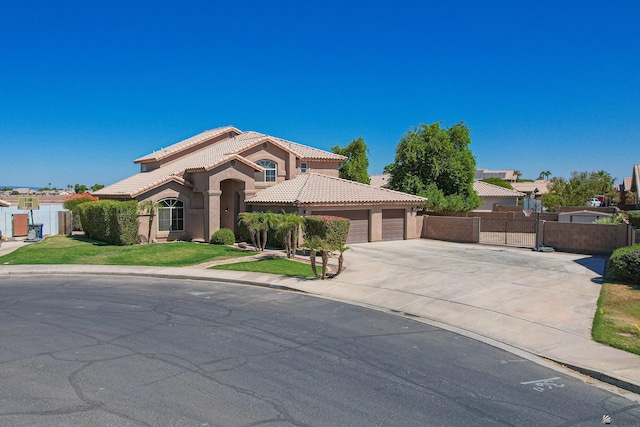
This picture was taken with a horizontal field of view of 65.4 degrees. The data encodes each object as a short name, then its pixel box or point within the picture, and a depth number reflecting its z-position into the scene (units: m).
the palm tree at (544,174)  147.88
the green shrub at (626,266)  15.80
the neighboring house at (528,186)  90.09
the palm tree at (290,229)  22.98
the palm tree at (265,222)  24.53
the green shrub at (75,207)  36.55
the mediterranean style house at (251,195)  29.88
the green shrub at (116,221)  26.80
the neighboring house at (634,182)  50.26
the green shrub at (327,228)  23.92
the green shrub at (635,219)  29.14
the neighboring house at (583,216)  30.28
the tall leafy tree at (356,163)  50.81
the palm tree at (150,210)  29.05
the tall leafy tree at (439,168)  39.12
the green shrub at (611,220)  27.66
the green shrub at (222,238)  29.22
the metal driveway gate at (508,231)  30.41
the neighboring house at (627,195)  57.77
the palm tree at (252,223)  25.19
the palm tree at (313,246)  17.42
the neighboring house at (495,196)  57.62
